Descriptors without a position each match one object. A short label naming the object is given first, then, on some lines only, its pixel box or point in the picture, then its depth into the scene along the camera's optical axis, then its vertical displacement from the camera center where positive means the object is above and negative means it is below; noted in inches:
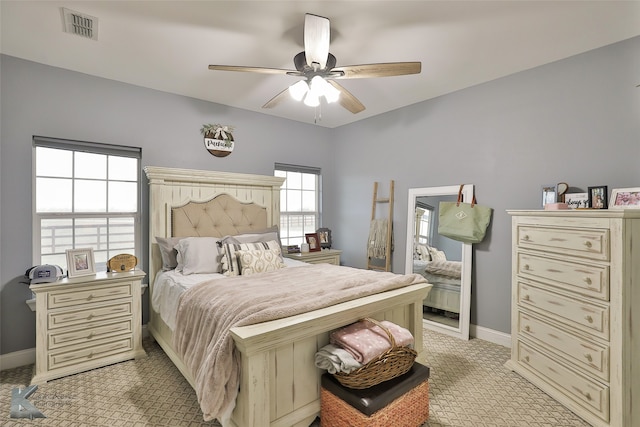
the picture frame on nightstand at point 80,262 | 100.7 -17.8
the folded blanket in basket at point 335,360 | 64.6 -32.2
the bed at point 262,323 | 60.6 -23.9
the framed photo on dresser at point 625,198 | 83.6 +4.9
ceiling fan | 74.9 +38.4
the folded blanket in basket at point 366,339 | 66.8 -29.4
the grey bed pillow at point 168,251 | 117.2 -15.7
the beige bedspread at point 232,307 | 60.6 -22.0
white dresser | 70.5 -24.9
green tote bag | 122.0 -2.7
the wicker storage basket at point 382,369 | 64.7 -34.2
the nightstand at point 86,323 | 93.3 -37.1
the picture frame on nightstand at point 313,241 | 163.3 -15.7
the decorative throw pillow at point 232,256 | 108.7 -16.3
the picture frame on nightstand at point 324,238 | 174.1 -14.8
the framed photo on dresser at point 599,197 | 92.0 +5.5
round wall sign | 140.2 +31.1
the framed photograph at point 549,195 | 102.3 +6.7
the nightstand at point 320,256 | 154.5 -23.1
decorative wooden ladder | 156.5 -12.4
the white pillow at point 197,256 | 108.3 -16.3
